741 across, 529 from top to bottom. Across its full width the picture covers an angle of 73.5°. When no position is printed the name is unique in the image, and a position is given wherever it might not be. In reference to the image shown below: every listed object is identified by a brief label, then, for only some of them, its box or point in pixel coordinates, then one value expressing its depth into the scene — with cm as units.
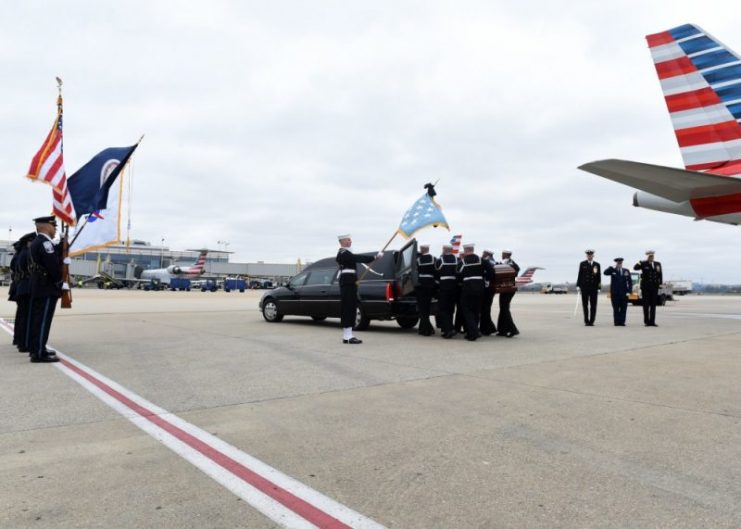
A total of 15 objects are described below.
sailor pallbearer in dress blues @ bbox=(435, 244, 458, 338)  952
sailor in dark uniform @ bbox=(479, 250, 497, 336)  999
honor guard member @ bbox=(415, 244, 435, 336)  989
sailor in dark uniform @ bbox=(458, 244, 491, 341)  912
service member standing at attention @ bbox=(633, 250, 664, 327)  1199
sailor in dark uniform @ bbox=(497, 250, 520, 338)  972
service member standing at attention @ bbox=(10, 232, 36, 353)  741
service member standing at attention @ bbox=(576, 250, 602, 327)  1184
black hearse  1035
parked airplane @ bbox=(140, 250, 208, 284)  5806
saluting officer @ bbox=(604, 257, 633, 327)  1198
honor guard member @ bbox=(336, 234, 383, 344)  895
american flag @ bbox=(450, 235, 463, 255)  1153
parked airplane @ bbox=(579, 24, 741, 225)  1250
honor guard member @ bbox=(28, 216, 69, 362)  653
